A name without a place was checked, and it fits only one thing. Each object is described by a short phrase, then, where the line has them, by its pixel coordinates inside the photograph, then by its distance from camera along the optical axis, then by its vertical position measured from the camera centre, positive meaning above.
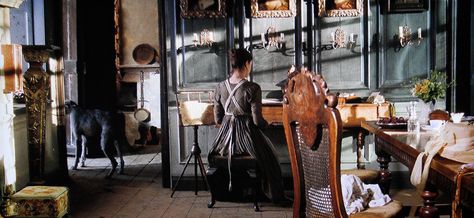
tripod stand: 5.69 -0.70
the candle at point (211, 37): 6.11 +0.50
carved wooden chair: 2.48 -0.29
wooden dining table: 2.48 -0.44
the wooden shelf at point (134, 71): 9.80 +0.25
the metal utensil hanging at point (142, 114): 9.63 -0.49
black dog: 7.02 -0.50
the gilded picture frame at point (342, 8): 6.10 +0.77
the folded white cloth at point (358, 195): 2.97 -0.62
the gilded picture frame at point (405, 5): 6.06 +0.78
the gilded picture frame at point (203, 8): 6.11 +0.80
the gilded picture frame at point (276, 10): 6.13 +0.77
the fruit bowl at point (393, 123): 4.15 -0.31
